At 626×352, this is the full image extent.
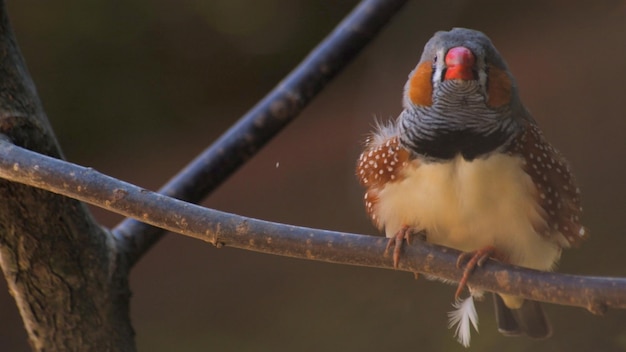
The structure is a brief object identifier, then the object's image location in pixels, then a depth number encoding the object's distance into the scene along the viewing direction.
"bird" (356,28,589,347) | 2.27
